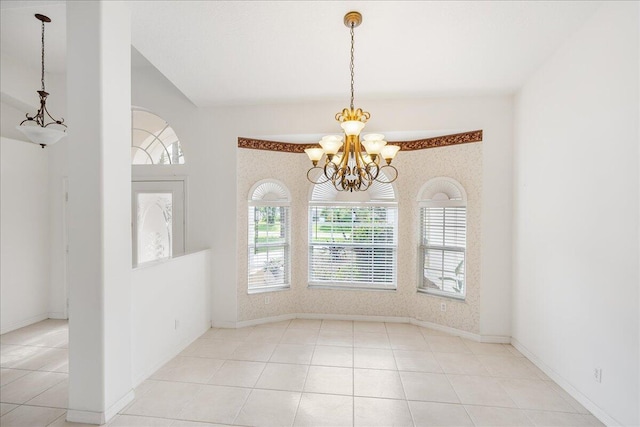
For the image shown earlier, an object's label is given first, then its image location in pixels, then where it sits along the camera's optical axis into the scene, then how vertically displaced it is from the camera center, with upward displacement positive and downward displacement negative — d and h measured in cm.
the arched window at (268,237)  425 -33
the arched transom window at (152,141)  426 +107
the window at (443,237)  393 -31
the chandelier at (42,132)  276 +78
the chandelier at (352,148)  230 +54
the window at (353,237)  443 -34
